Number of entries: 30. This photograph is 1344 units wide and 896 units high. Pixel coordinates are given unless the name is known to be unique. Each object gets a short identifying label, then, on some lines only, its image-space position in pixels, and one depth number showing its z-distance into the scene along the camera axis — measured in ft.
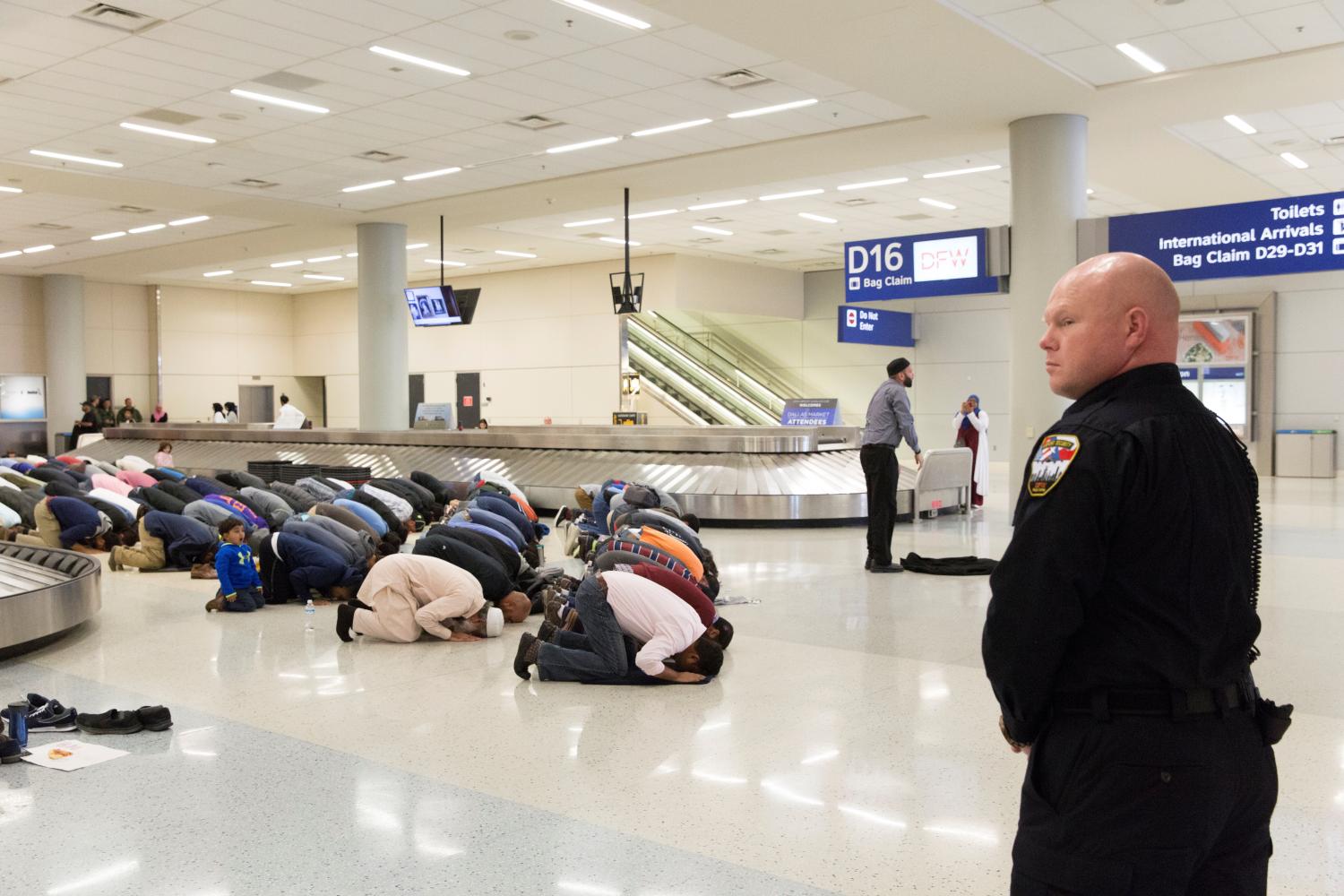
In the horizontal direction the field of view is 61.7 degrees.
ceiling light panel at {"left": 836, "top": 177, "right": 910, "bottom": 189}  61.77
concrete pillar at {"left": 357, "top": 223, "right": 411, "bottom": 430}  70.49
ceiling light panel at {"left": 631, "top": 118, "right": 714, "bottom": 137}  46.96
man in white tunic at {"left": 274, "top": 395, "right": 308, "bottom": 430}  81.66
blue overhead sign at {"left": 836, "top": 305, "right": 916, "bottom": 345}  81.56
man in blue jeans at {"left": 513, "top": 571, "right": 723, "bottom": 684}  20.95
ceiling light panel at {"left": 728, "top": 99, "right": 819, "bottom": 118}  44.21
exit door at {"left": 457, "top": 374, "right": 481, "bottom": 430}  107.55
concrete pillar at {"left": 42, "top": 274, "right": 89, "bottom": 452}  100.99
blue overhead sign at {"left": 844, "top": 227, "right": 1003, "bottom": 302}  47.01
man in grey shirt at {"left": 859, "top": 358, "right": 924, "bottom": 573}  34.86
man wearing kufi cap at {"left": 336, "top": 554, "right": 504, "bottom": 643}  25.00
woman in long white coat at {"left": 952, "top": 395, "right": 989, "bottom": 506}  55.16
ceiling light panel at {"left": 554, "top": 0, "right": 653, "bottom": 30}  32.86
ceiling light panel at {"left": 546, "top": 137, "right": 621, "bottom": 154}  50.31
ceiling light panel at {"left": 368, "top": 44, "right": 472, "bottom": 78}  37.55
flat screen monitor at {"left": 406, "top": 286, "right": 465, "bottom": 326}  70.33
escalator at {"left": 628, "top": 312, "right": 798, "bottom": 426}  101.30
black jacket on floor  34.47
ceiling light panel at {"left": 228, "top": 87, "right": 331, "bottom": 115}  42.50
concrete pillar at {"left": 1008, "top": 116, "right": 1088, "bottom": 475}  44.60
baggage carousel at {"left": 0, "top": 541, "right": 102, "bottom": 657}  22.81
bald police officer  6.44
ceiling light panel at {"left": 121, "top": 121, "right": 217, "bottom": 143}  47.34
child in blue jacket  29.01
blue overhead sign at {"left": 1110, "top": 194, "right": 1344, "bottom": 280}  38.91
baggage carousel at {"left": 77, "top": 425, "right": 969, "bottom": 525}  49.49
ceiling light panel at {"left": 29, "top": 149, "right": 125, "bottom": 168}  52.60
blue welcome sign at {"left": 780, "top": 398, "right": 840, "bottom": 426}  81.97
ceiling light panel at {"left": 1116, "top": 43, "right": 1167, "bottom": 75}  36.81
